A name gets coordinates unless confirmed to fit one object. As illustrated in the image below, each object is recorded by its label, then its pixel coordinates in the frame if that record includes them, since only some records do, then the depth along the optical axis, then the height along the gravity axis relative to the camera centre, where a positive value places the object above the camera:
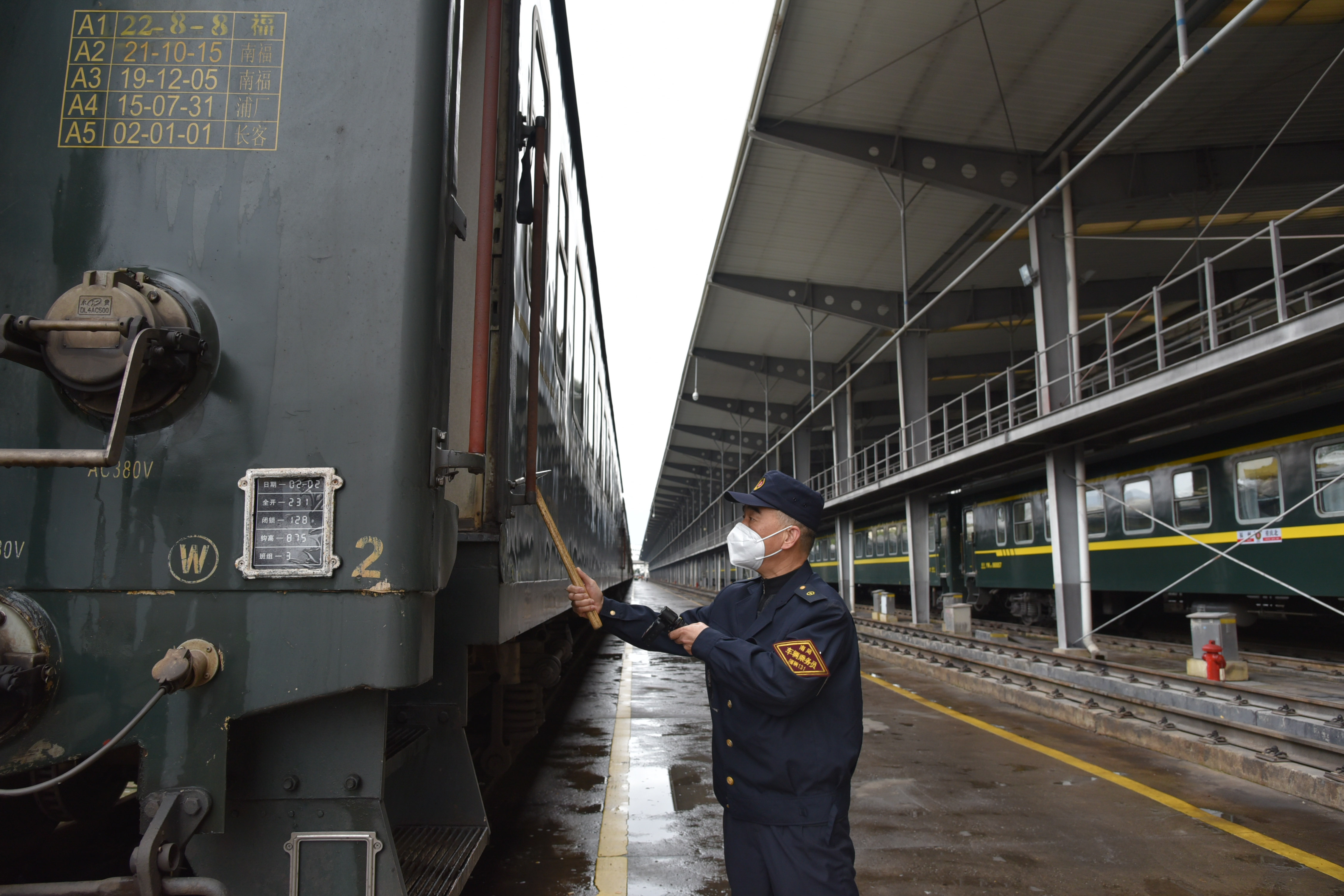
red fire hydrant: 8.39 -0.95
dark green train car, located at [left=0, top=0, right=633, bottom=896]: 1.84 +0.35
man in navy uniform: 2.34 -0.47
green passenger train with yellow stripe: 10.46 +0.61
